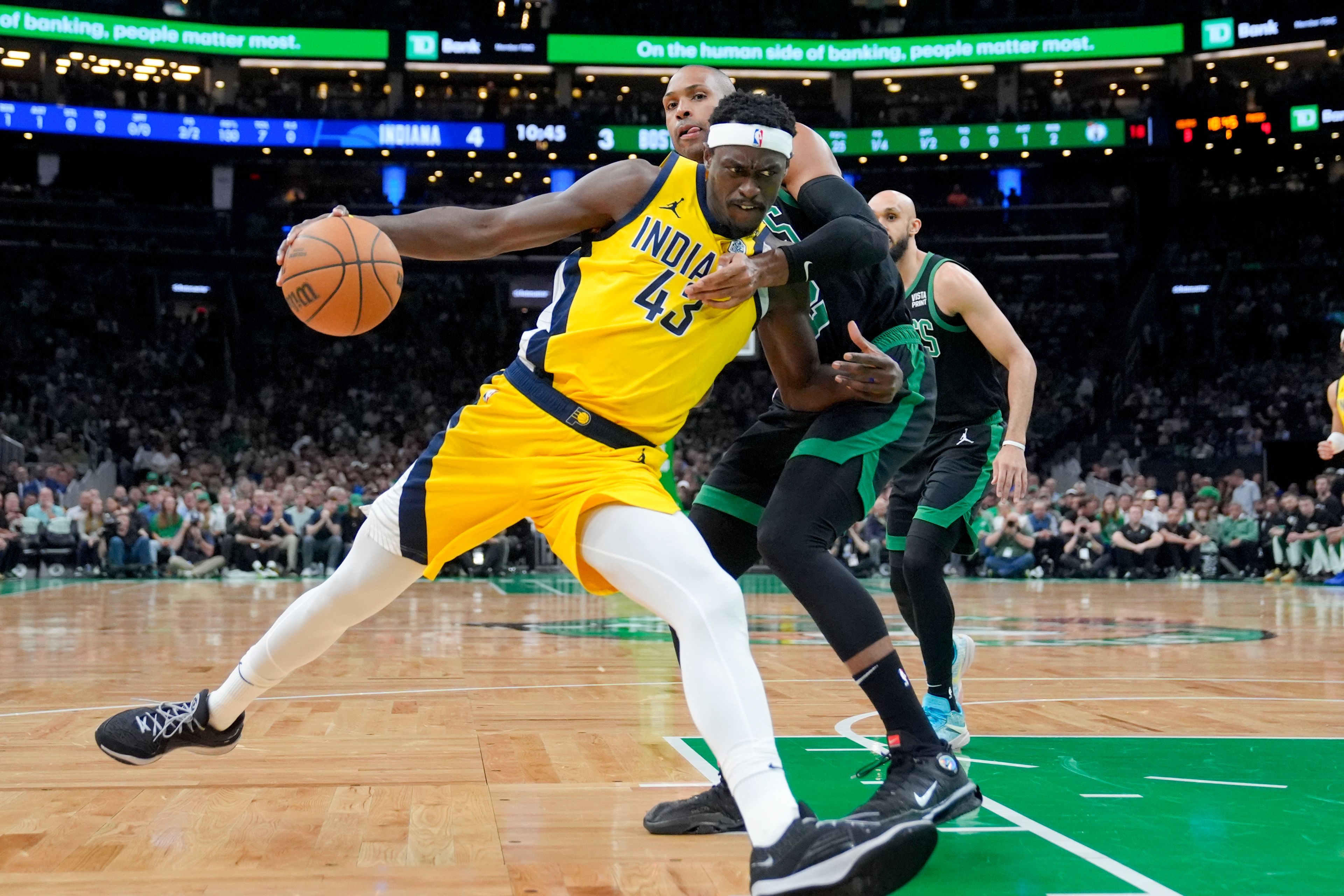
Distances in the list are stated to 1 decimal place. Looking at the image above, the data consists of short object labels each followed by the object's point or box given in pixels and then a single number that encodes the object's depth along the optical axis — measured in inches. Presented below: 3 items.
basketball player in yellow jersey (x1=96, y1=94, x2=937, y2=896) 115.8
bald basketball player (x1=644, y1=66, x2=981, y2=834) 126.6
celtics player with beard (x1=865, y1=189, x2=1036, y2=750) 175.0
